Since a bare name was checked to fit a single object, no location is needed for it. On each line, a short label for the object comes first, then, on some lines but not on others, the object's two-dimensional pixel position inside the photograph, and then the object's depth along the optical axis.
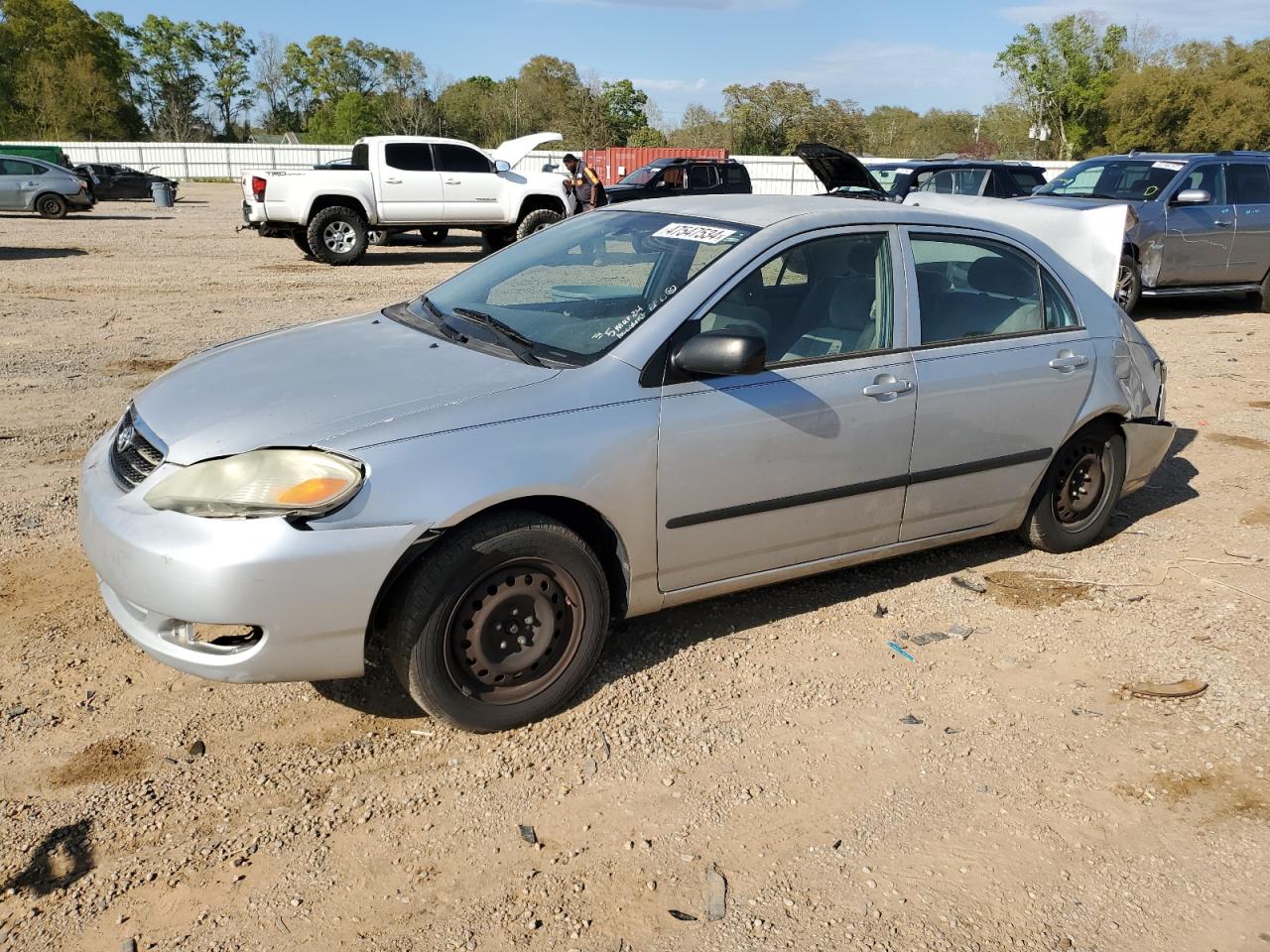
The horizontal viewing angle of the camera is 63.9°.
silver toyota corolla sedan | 2.94
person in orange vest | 18.11
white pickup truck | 15.72
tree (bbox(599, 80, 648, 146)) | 75.19
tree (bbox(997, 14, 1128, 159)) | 62.16
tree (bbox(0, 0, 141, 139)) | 61.69
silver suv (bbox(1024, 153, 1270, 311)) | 11.41
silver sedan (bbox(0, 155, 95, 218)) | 23.08
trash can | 29.94
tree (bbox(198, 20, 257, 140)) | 85.00
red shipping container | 42.62
